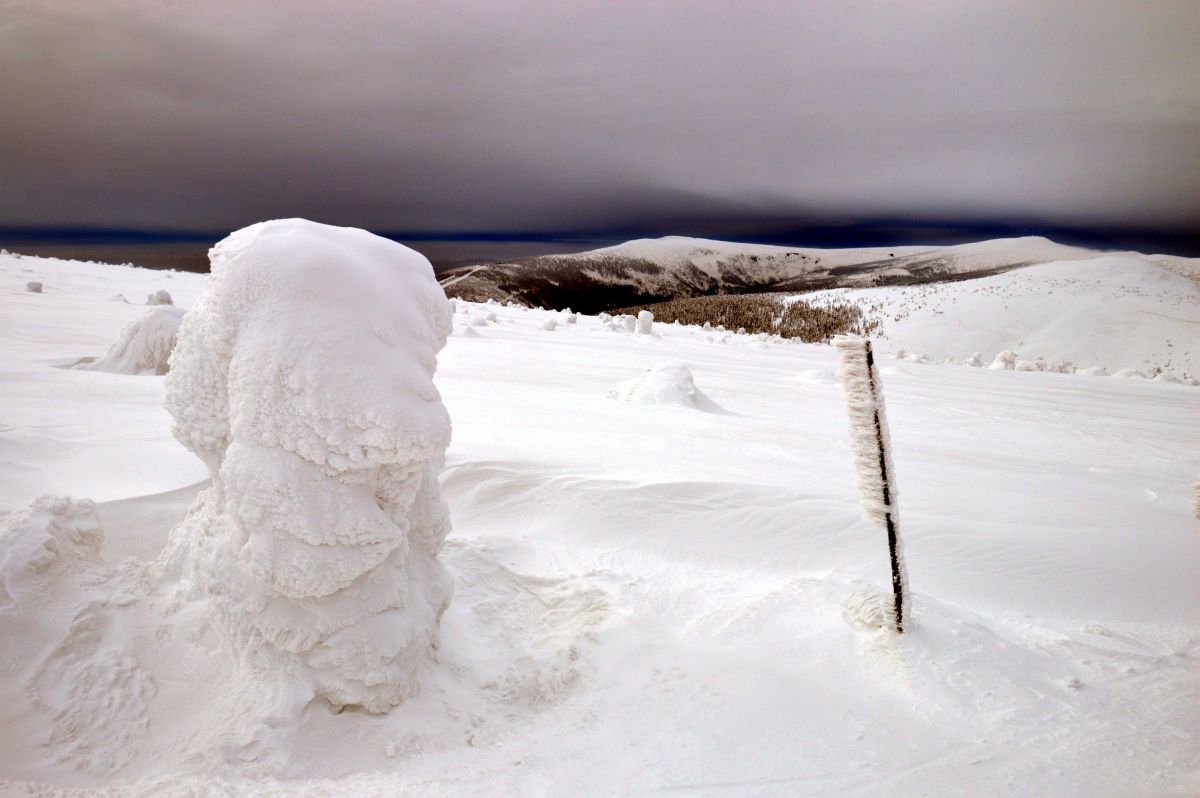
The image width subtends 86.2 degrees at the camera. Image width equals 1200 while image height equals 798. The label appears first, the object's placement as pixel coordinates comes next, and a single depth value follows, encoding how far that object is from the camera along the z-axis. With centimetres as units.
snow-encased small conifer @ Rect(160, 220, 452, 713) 238
